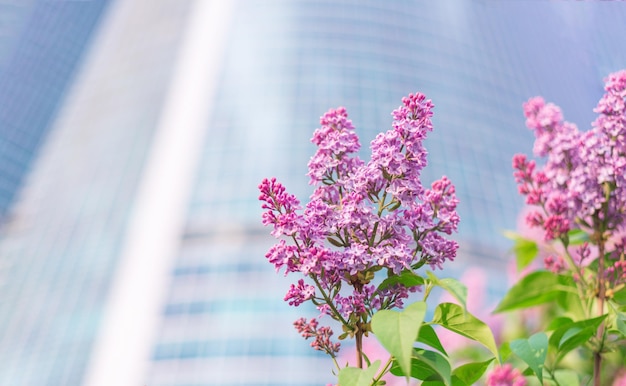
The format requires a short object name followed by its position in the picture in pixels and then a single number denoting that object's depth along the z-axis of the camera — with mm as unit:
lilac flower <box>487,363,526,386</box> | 908
